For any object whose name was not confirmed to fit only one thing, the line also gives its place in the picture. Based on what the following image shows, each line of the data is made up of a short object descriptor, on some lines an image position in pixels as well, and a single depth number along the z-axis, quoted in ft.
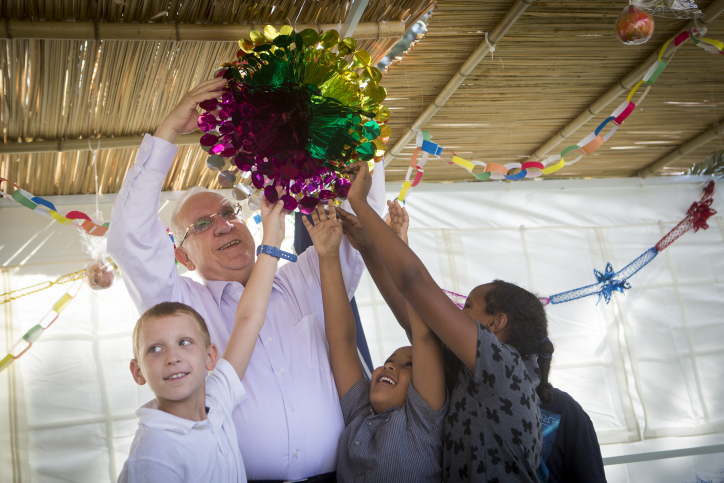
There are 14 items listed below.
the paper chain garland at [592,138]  9.26
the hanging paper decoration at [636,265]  14.94
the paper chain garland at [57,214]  9.32
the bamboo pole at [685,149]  14.44
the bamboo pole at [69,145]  10.30
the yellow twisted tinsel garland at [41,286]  11.36
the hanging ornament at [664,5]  7.95
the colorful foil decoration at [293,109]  4.32
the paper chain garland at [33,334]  10.90
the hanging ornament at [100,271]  10.47
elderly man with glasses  4.83
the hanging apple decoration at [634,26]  7.78
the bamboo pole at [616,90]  9.79
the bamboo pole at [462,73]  9.20
